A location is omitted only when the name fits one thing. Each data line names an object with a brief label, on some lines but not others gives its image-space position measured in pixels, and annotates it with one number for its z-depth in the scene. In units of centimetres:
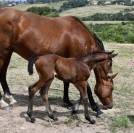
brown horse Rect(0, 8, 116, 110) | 794
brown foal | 719
